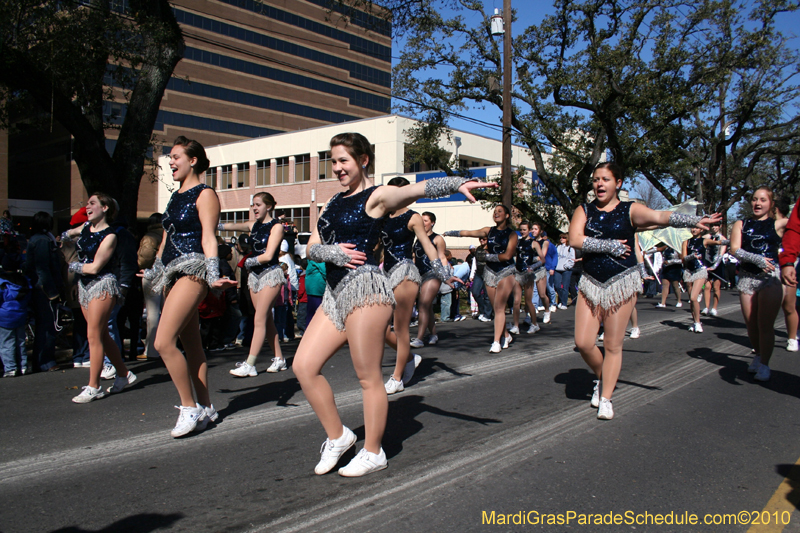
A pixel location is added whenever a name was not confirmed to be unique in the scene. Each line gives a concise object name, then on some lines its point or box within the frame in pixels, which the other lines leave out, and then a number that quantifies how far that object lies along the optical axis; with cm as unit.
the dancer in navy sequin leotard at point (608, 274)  488
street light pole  1792
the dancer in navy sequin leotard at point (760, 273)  644
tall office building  5084
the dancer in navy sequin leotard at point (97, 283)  536
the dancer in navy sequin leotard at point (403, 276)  598
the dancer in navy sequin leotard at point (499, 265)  804
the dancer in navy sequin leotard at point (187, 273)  425
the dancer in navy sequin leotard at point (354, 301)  343
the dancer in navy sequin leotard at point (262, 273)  664
